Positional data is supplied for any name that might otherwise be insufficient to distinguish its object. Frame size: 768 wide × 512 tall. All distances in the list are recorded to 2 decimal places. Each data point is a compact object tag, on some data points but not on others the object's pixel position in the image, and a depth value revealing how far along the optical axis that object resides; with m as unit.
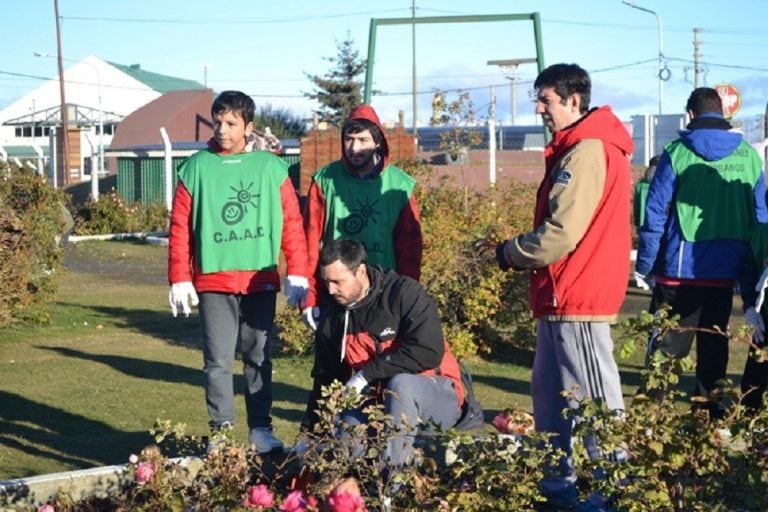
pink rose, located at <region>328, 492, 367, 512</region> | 3.73
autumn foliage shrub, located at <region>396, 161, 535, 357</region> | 10.77
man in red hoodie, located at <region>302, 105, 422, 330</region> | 6.56
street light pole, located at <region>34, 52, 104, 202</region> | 30.81
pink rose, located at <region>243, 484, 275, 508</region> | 4.20
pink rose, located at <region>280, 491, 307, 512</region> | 3.97
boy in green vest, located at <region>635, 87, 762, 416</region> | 7.18
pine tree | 62.50
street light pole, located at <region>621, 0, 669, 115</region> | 44.14
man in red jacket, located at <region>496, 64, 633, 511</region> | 5.14
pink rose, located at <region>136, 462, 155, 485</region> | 4.88
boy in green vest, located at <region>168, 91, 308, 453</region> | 6.47
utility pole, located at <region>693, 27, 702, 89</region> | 49.41
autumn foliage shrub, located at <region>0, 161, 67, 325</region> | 12.07
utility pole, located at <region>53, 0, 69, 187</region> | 45.78
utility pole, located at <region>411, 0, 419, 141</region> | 56.09
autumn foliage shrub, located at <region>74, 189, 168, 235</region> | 29.89
